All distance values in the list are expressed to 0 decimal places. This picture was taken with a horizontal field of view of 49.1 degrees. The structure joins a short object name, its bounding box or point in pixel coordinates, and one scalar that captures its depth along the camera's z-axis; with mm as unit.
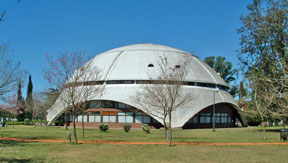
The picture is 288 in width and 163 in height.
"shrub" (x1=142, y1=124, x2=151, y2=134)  37103
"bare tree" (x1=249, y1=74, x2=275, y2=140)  35734
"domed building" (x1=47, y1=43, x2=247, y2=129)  53000
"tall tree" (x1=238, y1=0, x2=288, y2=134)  31969
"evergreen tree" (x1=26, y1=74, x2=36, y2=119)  67950
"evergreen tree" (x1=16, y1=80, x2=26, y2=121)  78650
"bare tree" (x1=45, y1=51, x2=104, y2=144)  28361
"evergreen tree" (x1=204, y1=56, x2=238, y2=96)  93950
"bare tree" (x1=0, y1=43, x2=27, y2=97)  26955
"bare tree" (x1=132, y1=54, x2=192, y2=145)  26625
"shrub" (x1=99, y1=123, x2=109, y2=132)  39250
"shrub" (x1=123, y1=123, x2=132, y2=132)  38531
